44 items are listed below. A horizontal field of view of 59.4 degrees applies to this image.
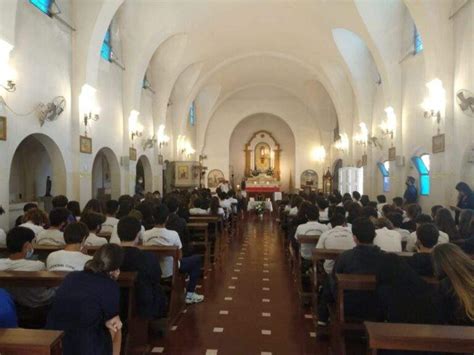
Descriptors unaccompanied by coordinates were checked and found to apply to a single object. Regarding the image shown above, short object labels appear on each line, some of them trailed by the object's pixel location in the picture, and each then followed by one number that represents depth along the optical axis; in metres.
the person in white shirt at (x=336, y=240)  4.86
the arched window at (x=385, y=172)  13.52
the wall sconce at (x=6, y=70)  6.52
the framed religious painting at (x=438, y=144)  8.67
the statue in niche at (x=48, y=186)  11.35
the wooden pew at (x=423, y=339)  2.15
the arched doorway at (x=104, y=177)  11.92
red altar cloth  21.50
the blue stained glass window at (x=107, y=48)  11.11
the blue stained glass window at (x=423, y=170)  10.70
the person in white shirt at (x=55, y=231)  4.77
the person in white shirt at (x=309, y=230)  5.87
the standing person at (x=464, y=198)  7.23
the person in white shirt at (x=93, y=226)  4.75
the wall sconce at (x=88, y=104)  9.43
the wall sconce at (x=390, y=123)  11.69
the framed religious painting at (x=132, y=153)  12.45
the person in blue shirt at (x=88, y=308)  2.50
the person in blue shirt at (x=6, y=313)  2.30
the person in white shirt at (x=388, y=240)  4.77
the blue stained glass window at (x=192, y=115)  22.76
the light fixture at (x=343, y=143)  18.09
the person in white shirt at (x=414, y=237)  5.28
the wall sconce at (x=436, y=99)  8.66
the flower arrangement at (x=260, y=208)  18.05
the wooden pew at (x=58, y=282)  3.17
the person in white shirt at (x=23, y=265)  3.42
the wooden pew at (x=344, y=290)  3.30
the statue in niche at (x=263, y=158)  26.78
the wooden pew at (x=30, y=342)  2.00
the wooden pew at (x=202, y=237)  7.37
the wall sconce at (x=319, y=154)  24.45
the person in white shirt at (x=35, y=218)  5.51
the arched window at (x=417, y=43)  10.60
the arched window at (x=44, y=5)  8.09
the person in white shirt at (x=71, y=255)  3.47
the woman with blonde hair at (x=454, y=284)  2.46
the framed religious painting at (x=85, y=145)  9.55
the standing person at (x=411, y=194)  10.25
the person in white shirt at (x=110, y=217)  6.09
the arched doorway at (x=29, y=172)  11.63
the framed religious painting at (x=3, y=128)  6.71
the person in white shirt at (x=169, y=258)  4.84
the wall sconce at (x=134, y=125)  12.35
